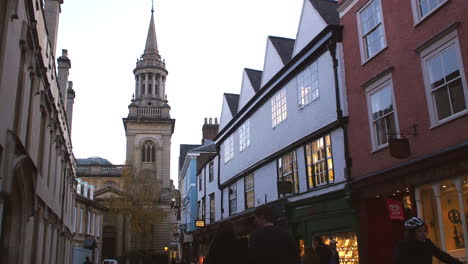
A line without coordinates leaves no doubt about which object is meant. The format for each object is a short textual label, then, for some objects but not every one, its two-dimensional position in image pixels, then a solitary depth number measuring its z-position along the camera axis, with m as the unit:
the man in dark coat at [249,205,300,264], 4.80
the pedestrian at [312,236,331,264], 9.37
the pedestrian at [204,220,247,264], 5.36
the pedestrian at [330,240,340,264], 10.00
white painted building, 14.73
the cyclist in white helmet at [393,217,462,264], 4.98
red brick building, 10.06
